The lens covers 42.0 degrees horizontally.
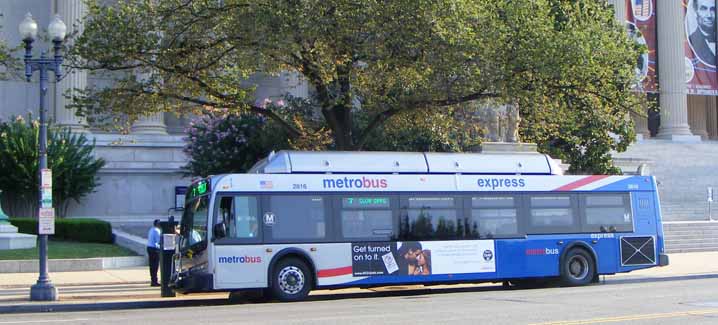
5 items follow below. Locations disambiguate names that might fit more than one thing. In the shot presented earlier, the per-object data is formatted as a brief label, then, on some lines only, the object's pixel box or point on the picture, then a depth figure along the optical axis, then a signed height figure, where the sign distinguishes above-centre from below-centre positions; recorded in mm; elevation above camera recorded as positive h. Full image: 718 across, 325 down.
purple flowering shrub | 36406 +2084
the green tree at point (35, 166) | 36219 +1424
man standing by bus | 22609 -1276
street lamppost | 19109 +2769
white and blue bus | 19266 -666
